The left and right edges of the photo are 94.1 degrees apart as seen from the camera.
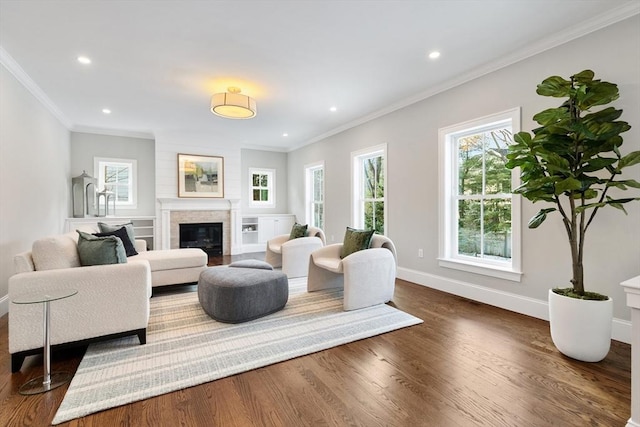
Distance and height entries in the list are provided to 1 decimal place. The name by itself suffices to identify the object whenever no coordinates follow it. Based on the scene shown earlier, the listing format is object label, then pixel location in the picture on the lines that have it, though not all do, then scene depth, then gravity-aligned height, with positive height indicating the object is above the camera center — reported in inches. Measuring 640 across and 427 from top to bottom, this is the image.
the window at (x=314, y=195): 276.1 +16.5
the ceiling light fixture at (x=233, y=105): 146.3 +54.2
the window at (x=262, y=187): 310.8 +26.1
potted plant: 82.9 +12.8
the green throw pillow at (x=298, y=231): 197.0 -13.0
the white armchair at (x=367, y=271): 124.8 -25.9
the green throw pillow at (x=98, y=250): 99.0 -12.9
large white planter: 82.1 -32.9
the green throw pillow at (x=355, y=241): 142.0 -14.3
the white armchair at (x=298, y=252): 177.0 -24.7
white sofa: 78.0 -25.0
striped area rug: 71.1 -42.0
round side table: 70.5 -35.1
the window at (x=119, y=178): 246.5 +29.0
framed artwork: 257.0 +32.4
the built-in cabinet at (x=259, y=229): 295.0 -17.7
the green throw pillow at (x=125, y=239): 152.3 -13.9
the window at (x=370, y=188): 203.3 +17.4
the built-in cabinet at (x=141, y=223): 230.2 -9.0
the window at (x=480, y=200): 130.7 +5.7
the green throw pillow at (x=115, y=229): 153.9 -8.6
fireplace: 262.2 -21.9
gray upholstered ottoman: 109.5 -31.1
